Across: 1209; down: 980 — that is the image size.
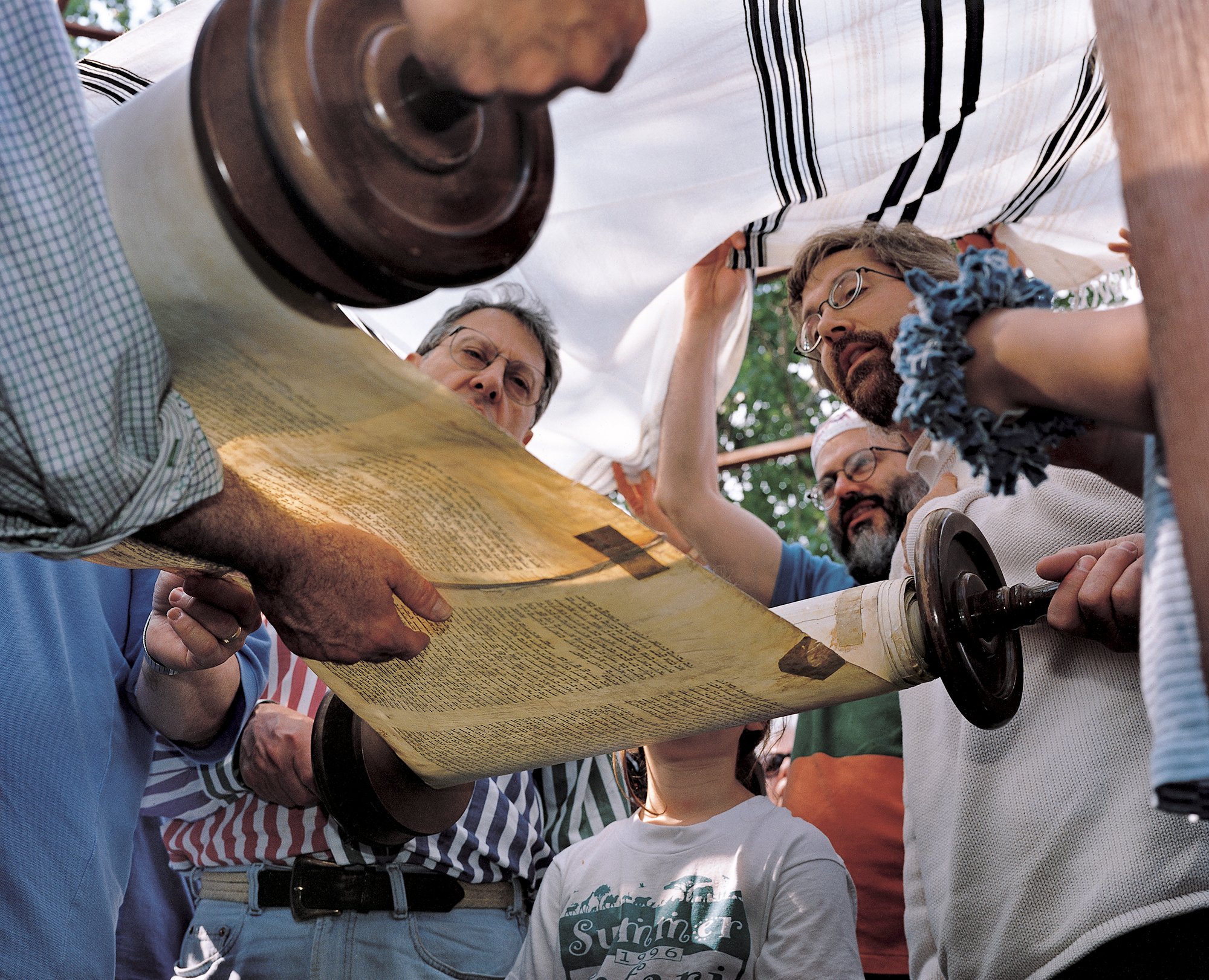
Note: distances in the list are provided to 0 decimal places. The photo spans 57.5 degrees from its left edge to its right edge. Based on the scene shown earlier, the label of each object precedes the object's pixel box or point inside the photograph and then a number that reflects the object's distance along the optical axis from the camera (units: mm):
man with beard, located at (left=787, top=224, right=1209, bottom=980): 1280
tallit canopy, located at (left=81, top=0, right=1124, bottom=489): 1712
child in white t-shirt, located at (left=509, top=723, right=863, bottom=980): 1700
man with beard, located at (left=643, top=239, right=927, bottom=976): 2232
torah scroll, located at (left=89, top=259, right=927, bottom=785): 954
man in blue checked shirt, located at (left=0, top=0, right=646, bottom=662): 754
